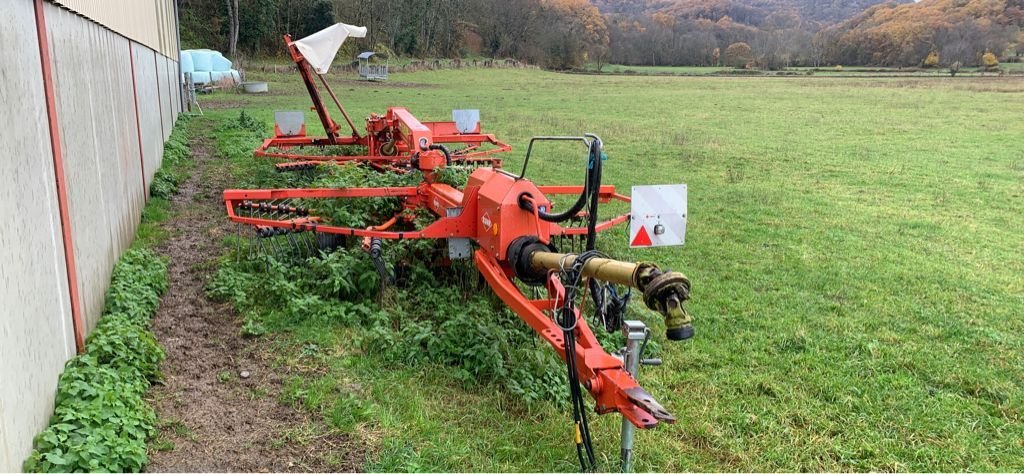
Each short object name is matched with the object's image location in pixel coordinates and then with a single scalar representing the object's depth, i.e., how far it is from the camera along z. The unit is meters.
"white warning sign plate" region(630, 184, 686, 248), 3.28
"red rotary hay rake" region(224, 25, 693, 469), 3.02
